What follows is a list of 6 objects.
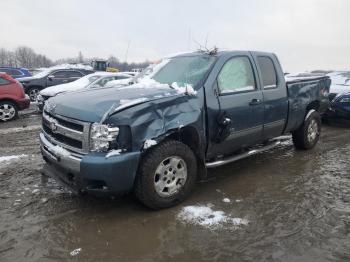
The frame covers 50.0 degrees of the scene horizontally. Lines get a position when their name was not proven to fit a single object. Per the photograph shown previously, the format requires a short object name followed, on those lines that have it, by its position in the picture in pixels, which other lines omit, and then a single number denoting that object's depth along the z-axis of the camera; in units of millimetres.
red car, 11164
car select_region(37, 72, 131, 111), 12289
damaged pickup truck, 3924
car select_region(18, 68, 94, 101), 15930
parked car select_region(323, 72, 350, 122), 9648
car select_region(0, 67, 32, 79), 18625
